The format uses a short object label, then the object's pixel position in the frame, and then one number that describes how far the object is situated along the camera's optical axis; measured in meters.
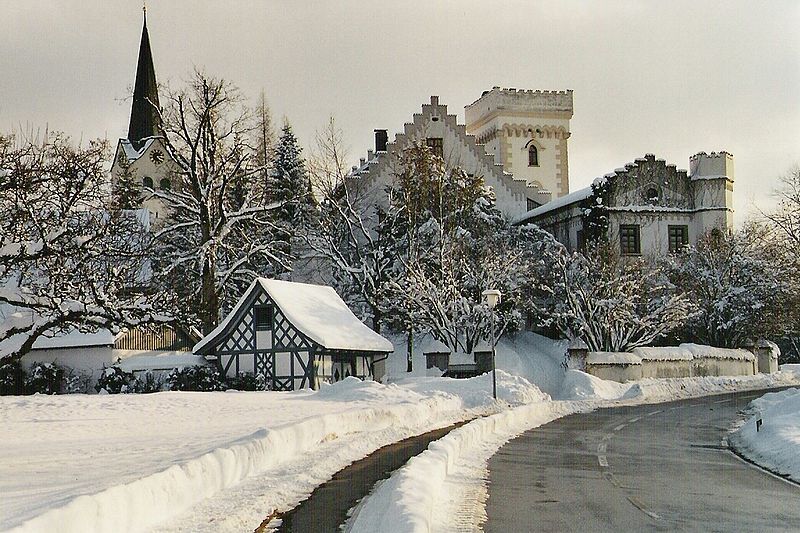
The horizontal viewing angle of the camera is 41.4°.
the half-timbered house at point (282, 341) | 37.97
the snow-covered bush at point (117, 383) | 39.28
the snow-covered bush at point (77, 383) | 40.94
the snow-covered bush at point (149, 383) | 39.00
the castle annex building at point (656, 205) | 57.28
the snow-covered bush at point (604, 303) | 47.84
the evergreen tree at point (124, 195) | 29.99
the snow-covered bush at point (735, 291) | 52.53
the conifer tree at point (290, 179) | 52.91
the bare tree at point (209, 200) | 42.31
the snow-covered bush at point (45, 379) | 40.31
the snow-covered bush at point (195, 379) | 37.84
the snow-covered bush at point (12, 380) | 39.97
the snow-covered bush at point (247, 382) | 37.91
